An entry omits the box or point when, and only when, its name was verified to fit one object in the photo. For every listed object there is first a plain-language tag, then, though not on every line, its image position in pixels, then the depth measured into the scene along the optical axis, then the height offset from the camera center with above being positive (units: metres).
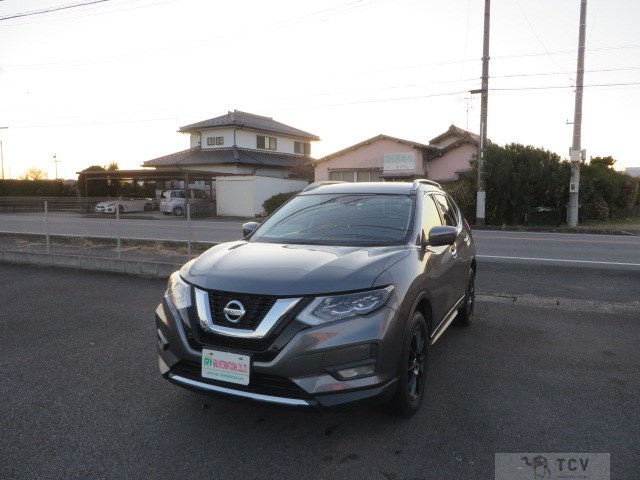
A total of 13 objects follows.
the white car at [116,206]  10.71 -0.26
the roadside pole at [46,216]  11.06 -0.47
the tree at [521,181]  21.89 +0.70
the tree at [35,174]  68.86 +3.01
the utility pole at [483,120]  21.08 +3.28
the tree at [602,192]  22.62 +0.26
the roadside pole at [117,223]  10.01 -0.56
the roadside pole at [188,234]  9.35 -0.75
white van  26.83 -0.30
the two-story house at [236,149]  38.09 +3.84
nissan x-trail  2.82 -0.75
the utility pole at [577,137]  20.44 +2.50
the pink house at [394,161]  32.66 +2.46
